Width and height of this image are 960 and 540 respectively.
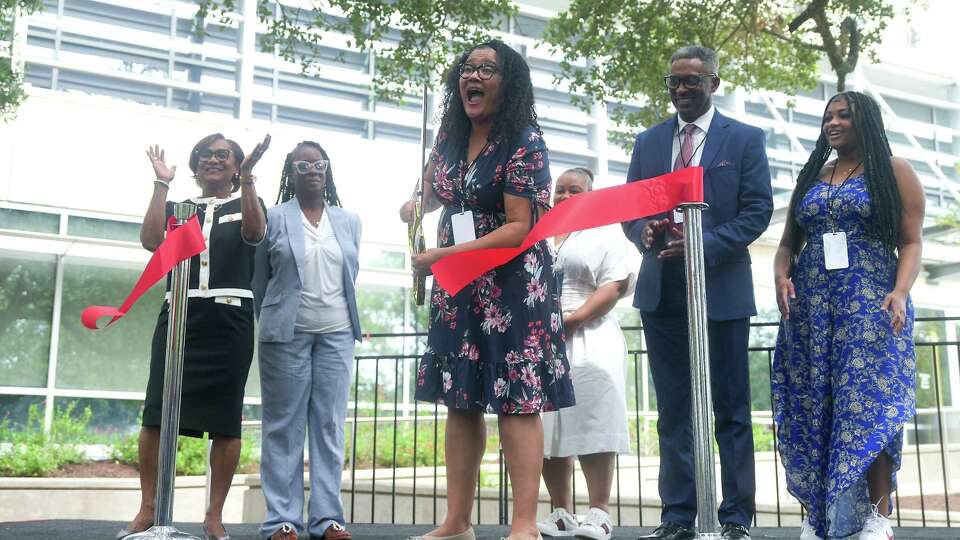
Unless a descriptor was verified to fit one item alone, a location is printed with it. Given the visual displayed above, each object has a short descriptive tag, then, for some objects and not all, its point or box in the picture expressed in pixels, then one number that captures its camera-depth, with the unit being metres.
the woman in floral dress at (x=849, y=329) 3.62
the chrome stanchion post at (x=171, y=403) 3.28
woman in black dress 4.11
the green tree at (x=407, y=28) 8.25
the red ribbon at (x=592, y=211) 2.97
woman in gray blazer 4.34
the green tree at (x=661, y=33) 8.62
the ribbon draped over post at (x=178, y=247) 3.42
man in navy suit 3.80
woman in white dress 4.80
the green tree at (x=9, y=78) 8.39
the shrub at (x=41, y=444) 9.13
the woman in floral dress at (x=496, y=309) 3.21
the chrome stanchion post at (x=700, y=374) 2.77
